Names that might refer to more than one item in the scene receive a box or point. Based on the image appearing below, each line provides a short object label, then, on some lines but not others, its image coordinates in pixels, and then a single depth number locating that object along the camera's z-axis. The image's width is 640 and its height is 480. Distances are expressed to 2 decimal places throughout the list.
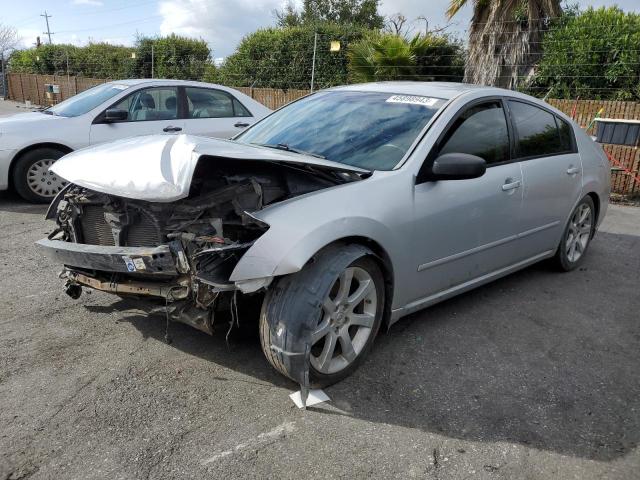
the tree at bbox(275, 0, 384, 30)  45.19
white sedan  7.02
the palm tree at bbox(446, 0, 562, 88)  10.86
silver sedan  2.84
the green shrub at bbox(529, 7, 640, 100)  9.61
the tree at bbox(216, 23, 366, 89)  15.02
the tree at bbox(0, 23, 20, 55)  56.81
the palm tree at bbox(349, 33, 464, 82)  11.49
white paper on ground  2.94
